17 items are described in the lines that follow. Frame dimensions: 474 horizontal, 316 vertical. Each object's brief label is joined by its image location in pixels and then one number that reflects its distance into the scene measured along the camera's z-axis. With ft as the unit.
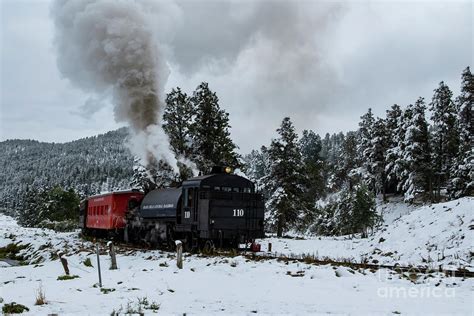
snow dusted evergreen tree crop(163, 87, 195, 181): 127.95
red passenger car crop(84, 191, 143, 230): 94.63
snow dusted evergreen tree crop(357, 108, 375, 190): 196.13
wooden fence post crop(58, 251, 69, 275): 49.21
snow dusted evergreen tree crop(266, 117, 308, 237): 131.13
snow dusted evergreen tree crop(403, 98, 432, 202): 160.86
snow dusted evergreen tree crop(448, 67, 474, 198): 133.39
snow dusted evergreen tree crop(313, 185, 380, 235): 132.05
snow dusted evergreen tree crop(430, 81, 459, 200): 159.22
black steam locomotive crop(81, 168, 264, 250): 65.26
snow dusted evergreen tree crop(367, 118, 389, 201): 193.26
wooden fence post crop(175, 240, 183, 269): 48.98
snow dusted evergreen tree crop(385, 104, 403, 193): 178.29
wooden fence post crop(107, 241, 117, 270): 54.24
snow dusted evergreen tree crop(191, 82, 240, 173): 127.13
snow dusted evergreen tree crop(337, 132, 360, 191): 230.89
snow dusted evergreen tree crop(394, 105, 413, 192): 166.39
